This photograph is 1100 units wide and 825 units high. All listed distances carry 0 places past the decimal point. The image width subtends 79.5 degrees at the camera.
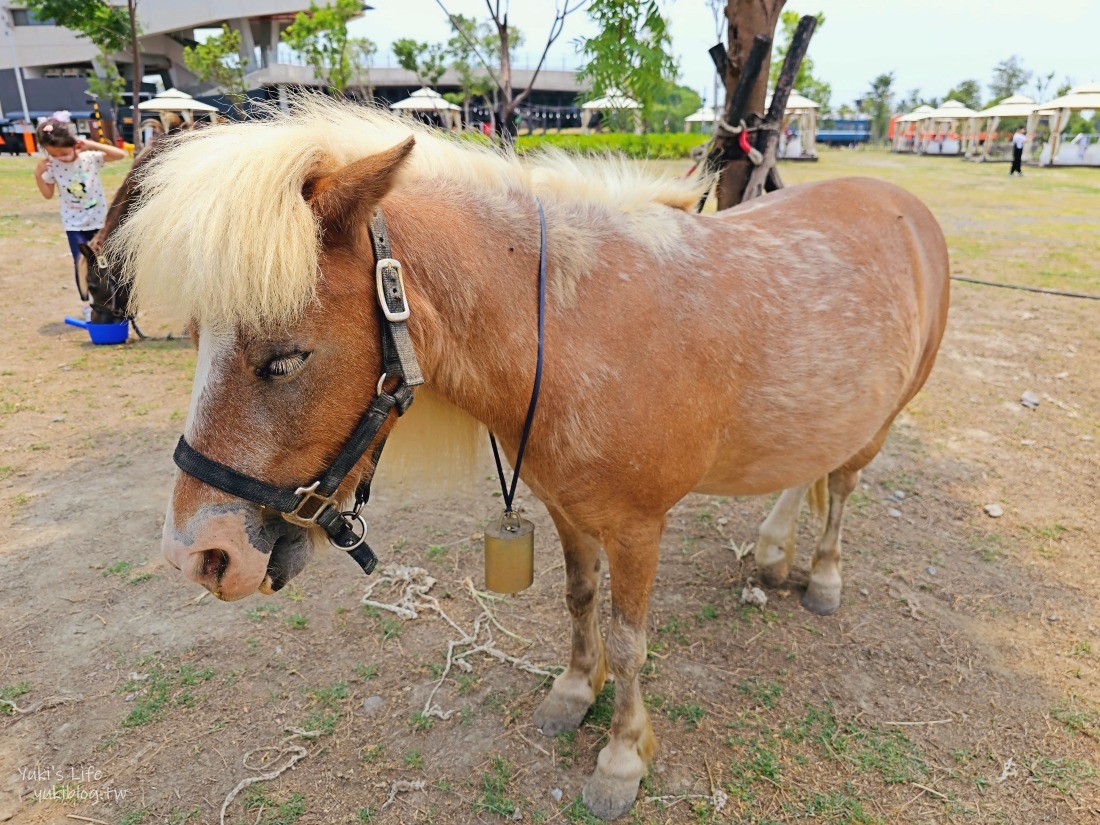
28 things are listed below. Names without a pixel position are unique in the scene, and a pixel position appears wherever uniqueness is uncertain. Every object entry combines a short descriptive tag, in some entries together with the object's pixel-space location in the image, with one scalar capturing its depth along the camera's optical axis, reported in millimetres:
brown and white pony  1432
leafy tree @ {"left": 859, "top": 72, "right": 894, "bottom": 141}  61656
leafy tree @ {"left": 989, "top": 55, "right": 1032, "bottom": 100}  61938
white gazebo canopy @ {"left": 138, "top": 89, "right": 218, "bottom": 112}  18062
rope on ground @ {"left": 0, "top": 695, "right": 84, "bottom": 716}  2643
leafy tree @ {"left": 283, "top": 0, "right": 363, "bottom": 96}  29141
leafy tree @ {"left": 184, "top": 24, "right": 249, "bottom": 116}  34625
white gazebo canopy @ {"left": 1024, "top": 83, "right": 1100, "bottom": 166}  31078
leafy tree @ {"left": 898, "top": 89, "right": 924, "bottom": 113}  74000
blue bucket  6758
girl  7008
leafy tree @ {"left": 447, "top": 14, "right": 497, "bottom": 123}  42906
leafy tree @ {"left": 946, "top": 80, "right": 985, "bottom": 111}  62838
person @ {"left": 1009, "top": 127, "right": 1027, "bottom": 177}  26641
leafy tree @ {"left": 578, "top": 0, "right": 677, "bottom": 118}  4270
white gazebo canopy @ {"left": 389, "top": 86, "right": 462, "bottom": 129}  25547
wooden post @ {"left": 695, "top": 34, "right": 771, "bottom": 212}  3924
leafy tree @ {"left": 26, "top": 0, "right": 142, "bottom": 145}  17609
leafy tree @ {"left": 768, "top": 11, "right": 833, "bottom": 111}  27875
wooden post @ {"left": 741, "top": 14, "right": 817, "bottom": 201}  4070
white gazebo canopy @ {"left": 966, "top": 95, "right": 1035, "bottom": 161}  34125
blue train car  56562
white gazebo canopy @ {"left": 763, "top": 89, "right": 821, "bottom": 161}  33688
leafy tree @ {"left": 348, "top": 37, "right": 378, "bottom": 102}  41562
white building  42938
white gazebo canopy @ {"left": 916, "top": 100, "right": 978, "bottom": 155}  39500
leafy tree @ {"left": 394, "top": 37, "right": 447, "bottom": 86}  45375
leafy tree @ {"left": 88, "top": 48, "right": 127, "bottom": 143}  34562
